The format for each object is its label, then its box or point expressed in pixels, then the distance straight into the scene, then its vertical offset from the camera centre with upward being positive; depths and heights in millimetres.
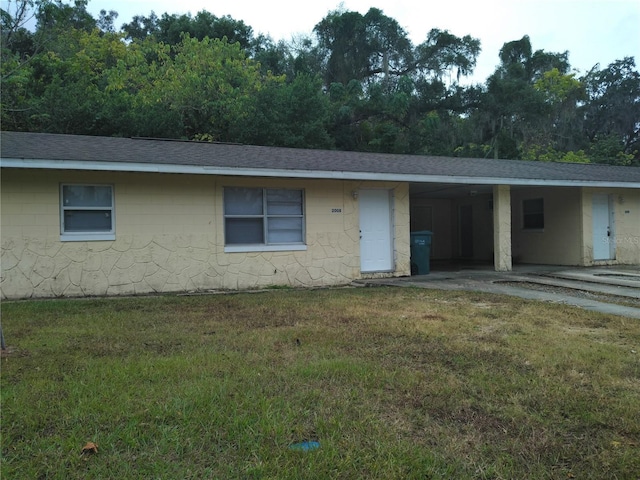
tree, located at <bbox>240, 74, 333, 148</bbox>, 23922 +6221
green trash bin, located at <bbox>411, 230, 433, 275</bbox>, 13023 -425
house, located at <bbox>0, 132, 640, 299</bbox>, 9359 +638
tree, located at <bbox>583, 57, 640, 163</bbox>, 40594 +10883
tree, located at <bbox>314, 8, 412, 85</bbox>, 39625 +15987
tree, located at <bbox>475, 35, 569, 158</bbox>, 33969 +8840
